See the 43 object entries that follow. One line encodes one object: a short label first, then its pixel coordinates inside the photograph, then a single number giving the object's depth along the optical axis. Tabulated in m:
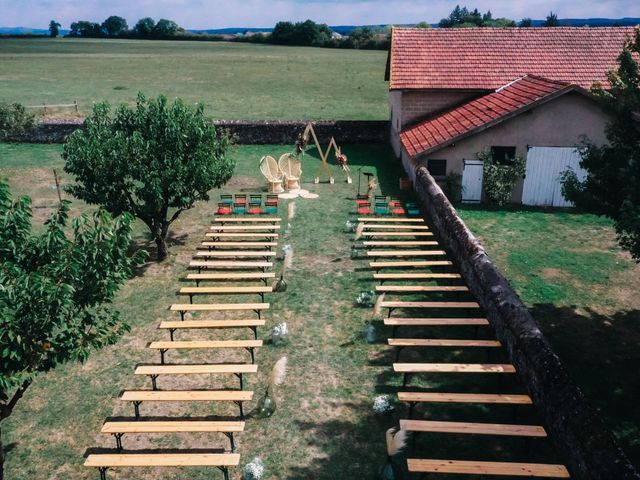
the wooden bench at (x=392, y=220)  20.14
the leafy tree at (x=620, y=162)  10.12
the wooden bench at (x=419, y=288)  14.78
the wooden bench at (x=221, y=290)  14.69
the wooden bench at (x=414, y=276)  15.23
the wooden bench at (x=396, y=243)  17.94
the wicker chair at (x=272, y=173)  25.05
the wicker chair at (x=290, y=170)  25.38
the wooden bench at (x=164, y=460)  8.57
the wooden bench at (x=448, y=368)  10.91
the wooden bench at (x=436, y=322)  12.73
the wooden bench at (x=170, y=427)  9.28
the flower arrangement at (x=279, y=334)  12.86
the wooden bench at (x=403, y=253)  17.16
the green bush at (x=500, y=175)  21.98
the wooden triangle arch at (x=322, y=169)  26.20
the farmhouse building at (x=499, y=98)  21.62
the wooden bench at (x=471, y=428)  9.19
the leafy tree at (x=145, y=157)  15.55
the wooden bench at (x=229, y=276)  15.58
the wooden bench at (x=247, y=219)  20.32
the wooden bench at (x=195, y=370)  10.91
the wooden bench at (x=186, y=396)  10.11
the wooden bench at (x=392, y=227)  19.48
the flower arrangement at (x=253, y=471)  8.79
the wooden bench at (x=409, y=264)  16.34
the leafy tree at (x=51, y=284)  6.73
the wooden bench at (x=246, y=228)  19.48
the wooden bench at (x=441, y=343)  11.84
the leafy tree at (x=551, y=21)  139.00
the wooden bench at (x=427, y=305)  13.38
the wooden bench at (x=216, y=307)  13.61
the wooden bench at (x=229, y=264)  16.39
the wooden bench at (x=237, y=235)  18.86
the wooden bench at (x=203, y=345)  11.87
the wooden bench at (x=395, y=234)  18.70
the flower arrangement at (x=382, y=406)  10.31
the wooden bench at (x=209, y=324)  12.70
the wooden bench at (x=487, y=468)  8.25
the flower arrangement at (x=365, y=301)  14.64
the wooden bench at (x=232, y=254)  17.27
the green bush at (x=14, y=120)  26.42
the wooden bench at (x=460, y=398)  9.87
